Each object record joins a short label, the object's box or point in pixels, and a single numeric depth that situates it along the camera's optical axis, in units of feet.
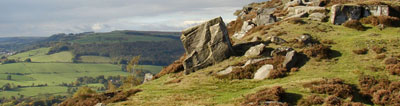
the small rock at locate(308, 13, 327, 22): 161.50
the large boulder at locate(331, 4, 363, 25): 150.61
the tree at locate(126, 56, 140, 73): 216.70
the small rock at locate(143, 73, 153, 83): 150.73
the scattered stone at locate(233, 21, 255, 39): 183.01
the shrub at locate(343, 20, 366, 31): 139.80
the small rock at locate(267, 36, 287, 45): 126.31
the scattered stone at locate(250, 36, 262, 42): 138.16
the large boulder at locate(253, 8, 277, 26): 181.30
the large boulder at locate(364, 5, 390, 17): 151.43
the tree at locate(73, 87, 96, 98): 236.36
